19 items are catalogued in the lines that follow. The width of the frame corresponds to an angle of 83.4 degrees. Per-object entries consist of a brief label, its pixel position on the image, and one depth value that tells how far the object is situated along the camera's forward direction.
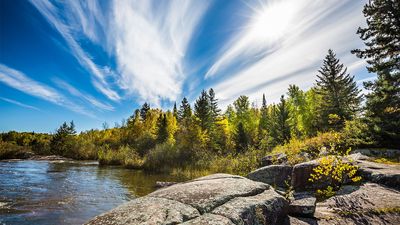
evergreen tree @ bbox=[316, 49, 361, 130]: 25.80
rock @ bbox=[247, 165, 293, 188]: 8.55
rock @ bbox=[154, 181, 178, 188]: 14.32
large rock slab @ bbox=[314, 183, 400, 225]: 4.58
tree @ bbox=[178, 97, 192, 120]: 62.20
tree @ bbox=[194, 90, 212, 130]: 45.54
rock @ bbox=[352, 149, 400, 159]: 11.31
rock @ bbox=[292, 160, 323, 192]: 7.29
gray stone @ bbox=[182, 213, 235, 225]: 2.72
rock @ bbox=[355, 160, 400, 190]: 6.19
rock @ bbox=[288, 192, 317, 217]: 4.81
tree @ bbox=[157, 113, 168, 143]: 43.16
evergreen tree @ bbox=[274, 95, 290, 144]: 35.05
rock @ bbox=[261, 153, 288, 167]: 12.74
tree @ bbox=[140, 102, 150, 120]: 77.66
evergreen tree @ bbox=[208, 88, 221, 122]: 53.01
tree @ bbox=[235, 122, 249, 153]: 37.55
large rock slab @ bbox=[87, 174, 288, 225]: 2.91
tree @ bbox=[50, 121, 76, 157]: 50.25
